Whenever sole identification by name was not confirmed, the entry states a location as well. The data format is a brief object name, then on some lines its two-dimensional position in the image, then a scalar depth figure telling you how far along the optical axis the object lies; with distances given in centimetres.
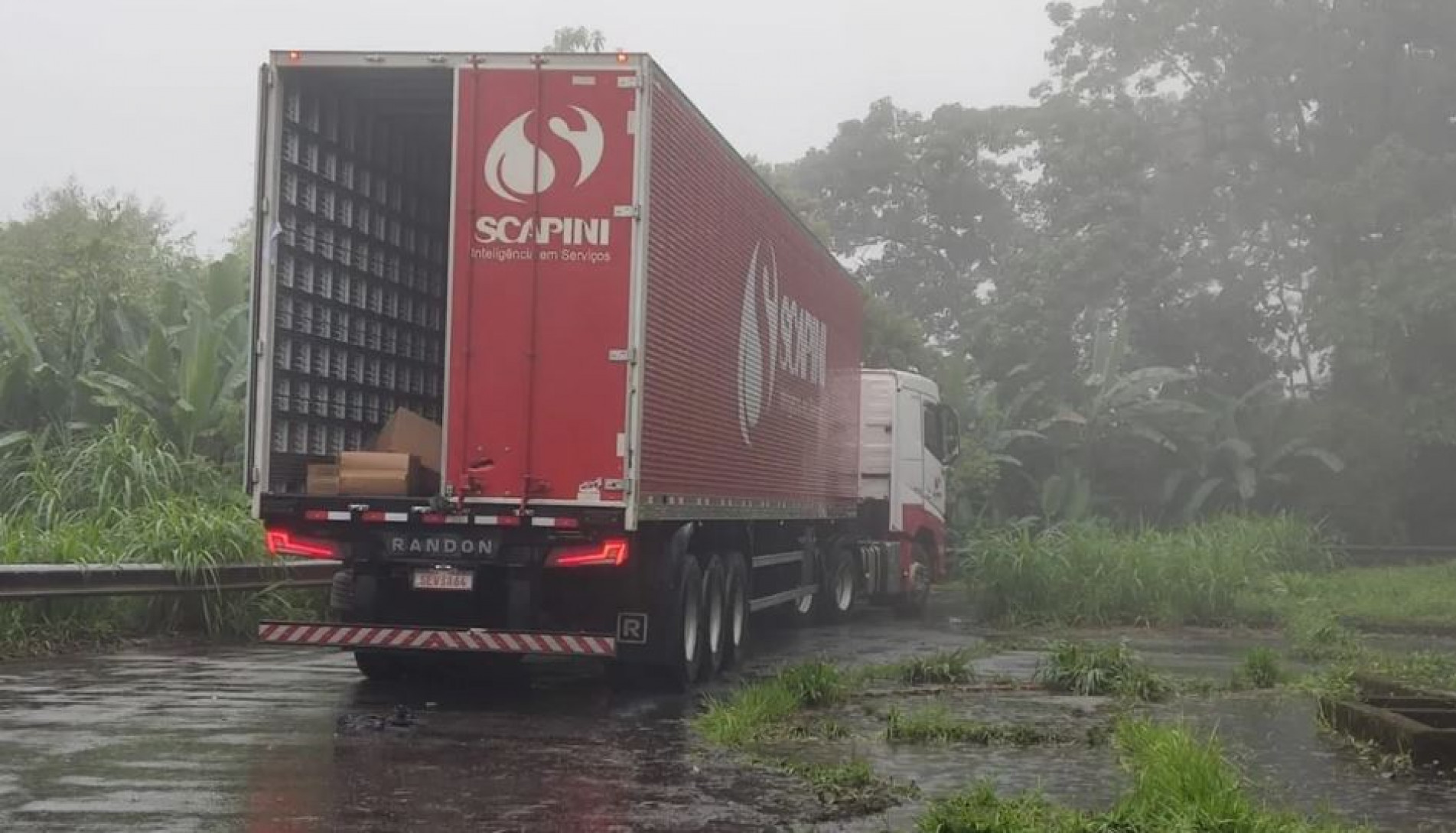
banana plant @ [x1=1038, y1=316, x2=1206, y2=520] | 2839
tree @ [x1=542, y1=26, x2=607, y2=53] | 3234
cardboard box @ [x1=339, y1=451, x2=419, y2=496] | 1120
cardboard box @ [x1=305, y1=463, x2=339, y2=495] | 1131
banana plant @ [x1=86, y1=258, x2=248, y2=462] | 1816
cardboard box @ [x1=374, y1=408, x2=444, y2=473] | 1173
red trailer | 1079
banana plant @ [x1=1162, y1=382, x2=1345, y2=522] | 2967
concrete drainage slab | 847
